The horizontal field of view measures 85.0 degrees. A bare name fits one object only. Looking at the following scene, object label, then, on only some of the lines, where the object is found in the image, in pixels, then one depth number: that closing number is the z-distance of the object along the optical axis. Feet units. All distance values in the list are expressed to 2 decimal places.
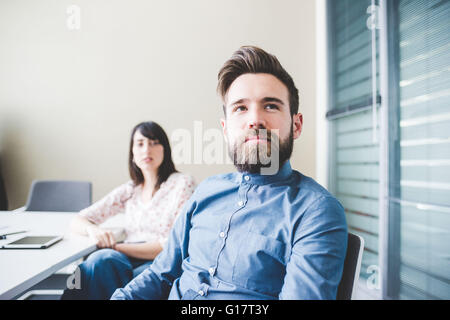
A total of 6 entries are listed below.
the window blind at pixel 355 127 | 5.19
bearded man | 1.98
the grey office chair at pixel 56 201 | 5.39
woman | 3.38
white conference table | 2.28
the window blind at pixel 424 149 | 3.92
